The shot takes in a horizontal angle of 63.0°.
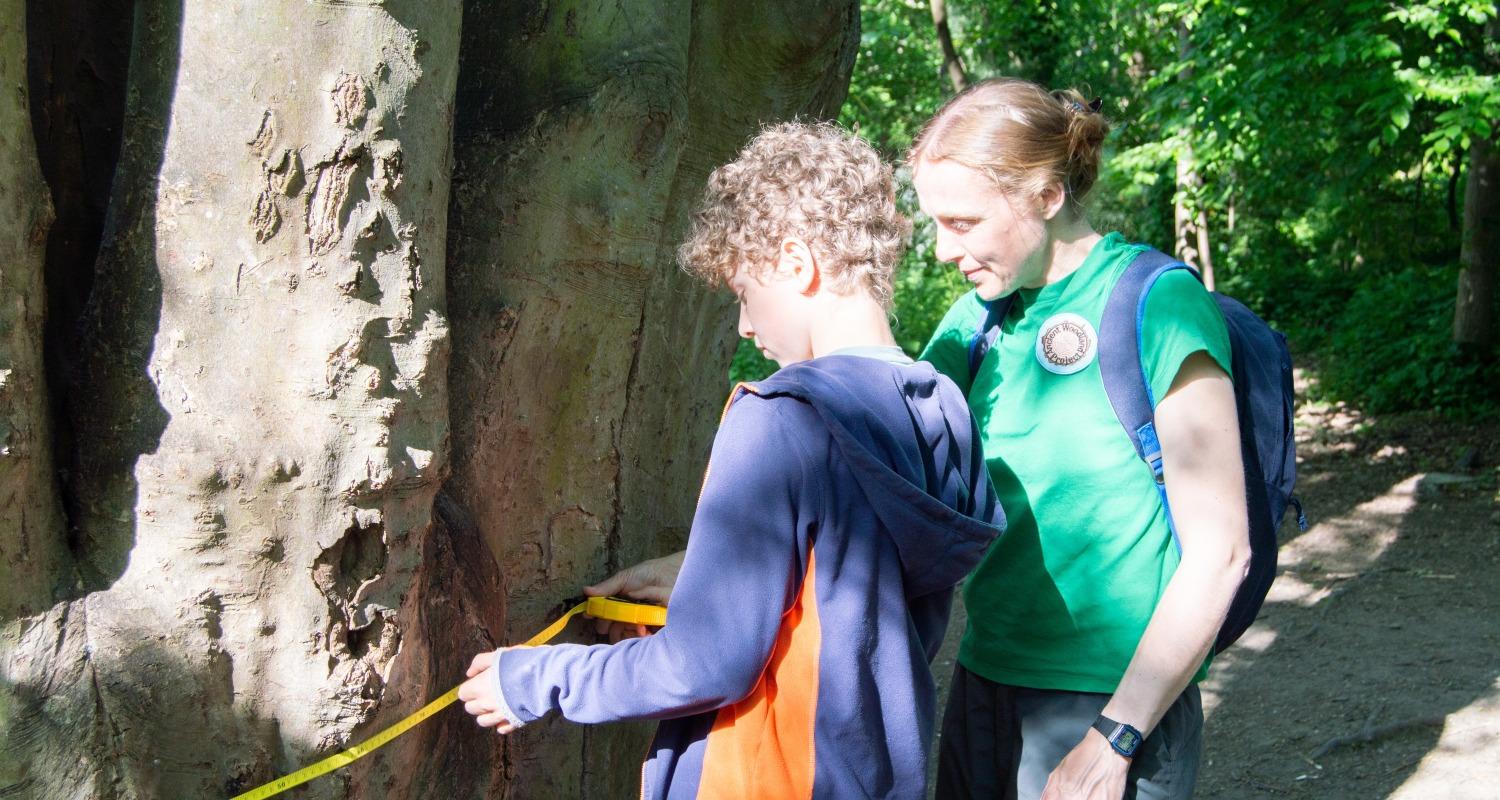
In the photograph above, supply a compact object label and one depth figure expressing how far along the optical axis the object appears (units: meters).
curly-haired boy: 1.65
